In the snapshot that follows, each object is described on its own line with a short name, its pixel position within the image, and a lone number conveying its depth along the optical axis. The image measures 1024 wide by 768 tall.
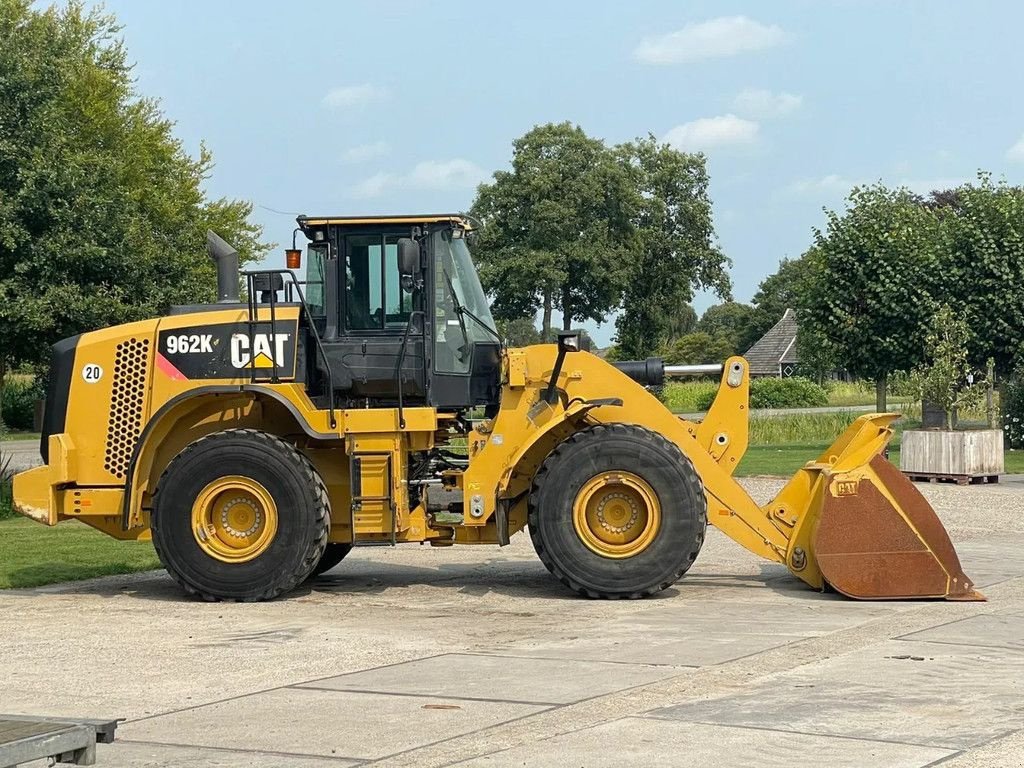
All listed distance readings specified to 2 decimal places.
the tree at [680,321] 78.75
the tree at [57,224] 22.08
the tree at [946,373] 26.38
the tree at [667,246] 76.19
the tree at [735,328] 110.25
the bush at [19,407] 49.19
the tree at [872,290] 34.38
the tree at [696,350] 90.81
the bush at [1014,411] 34.94
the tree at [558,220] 68.25
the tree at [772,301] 111.50
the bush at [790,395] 63.34
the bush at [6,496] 21.08
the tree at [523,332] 104.46
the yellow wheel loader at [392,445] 12.19
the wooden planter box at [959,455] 25.17
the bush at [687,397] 61.12
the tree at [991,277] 33.69
